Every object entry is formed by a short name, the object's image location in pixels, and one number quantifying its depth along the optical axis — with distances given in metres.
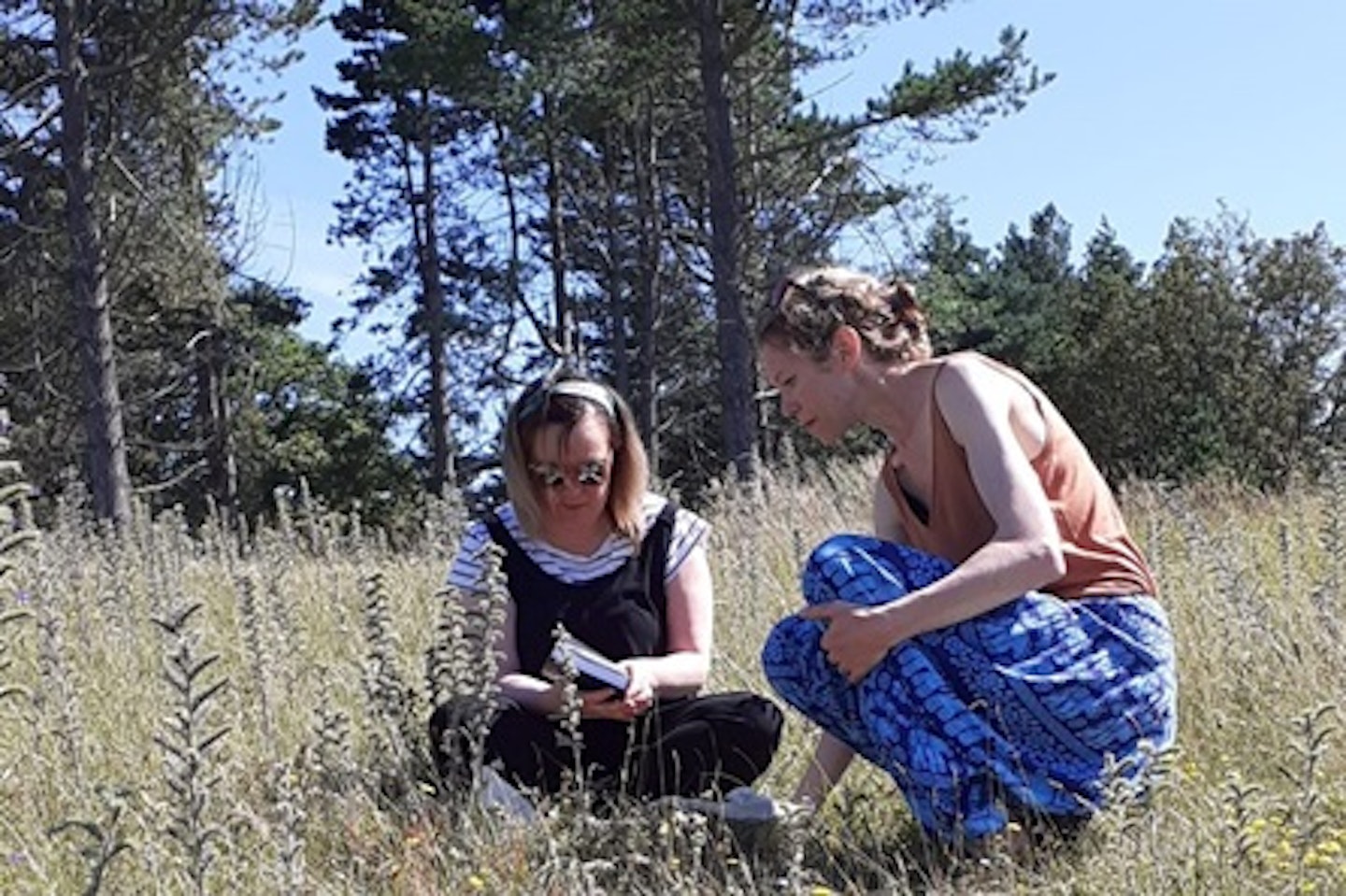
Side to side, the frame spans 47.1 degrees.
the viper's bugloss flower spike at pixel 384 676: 2.89
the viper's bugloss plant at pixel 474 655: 2.78
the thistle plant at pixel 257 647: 3.21
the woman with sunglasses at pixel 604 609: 3.26
